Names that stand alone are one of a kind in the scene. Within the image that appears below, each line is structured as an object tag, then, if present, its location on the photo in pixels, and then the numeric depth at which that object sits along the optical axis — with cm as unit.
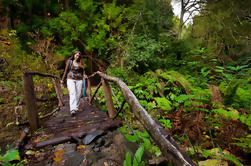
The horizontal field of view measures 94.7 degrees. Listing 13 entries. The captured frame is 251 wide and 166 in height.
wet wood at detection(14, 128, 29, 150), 170
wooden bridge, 86
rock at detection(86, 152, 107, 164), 146
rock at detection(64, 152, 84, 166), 143
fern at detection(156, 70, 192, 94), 403
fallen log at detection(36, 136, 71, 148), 183
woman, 362
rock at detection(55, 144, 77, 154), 168
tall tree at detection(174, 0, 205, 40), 812
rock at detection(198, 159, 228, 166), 167
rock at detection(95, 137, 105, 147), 177
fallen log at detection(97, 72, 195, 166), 76
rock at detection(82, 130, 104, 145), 185
